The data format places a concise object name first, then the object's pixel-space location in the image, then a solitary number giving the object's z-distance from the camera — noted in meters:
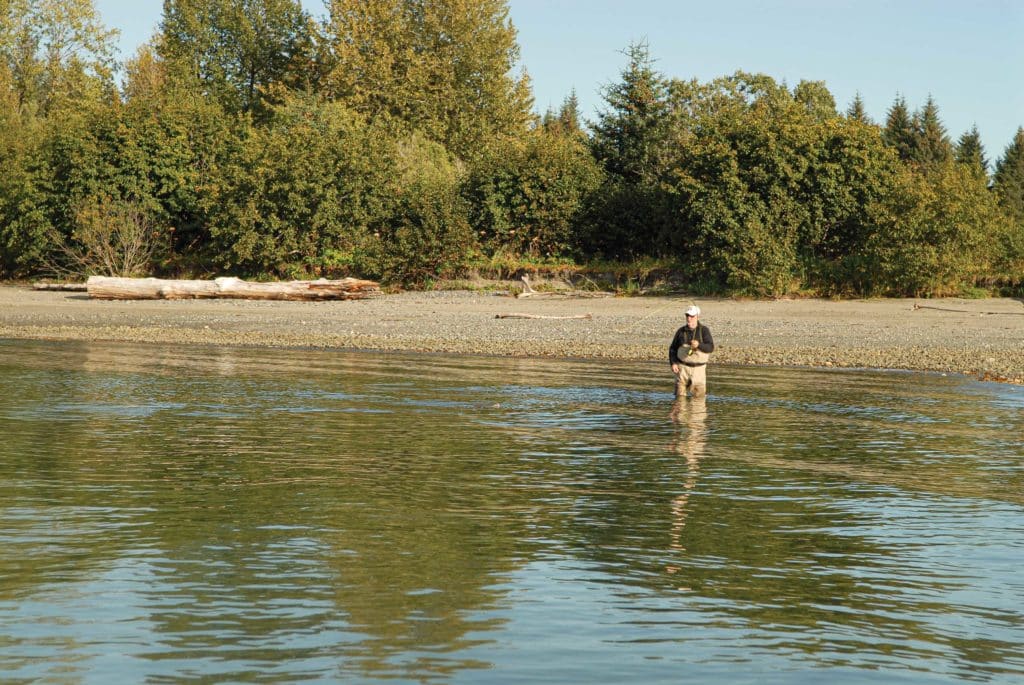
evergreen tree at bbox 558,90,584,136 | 119.38
